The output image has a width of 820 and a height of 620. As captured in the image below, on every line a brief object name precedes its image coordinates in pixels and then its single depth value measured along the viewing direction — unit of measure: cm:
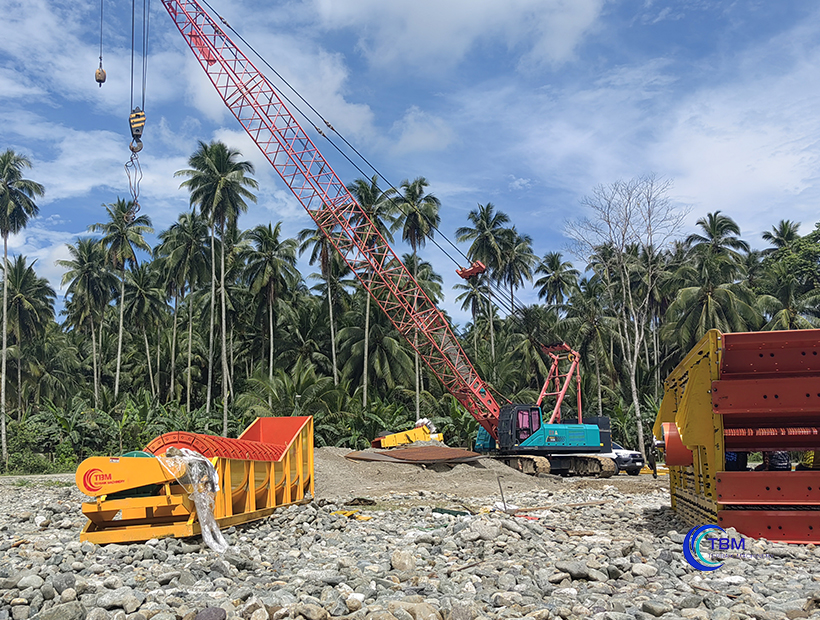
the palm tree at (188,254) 4437
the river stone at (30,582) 596
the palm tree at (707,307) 4119
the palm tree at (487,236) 5179
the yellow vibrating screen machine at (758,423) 759
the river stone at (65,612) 519
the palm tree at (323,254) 4459
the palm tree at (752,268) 5041
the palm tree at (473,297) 5456
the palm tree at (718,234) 5262
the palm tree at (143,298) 5112
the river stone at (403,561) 703
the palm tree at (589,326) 4631
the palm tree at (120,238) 4541
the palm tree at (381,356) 4428
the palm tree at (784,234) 5512
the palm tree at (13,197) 3659
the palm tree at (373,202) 4166
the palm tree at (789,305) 4094
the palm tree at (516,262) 5279
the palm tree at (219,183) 3841
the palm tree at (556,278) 5647
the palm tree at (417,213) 4416
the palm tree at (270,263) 4578
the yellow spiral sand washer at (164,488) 857
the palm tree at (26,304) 4722
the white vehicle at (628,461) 2517
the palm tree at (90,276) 4791
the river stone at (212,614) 514
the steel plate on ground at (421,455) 2183
